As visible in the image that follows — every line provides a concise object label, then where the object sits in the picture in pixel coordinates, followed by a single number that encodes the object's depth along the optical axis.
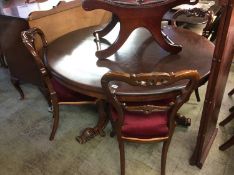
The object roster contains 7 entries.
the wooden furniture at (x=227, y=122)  1.68
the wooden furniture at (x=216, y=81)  1.07
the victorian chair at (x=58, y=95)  1.69
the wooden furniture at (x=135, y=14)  1.36
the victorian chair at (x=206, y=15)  1.93
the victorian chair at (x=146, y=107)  1.03
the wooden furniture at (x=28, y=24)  1.89
